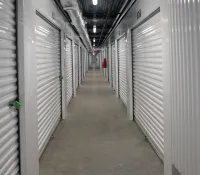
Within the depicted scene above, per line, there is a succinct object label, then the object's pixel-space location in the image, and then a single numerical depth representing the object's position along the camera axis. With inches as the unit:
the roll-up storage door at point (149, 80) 127.8
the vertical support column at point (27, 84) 87.6
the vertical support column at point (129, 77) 201.1
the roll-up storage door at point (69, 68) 278.4
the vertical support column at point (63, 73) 207.2
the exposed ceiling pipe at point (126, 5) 185.4
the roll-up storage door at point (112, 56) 401.6
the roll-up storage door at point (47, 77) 130.9
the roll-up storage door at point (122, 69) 268.2
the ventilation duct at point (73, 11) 161.6
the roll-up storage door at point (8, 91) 75.3
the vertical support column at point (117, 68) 323.2
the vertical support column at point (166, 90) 93.0
